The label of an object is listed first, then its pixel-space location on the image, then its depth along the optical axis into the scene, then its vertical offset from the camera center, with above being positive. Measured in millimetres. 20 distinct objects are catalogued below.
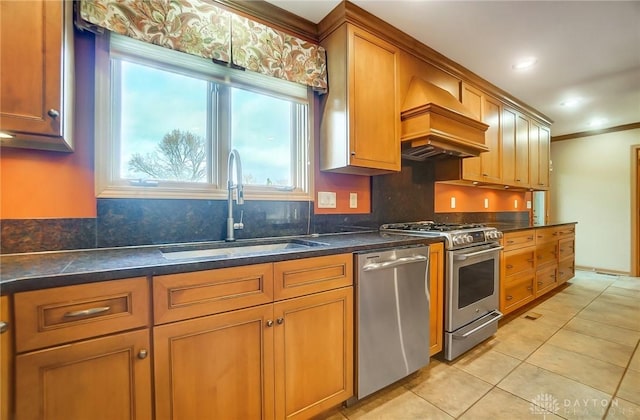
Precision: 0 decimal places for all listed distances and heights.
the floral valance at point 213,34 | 1344 +992
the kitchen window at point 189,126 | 1469 +525
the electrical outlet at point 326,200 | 2133 +71
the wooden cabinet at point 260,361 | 1041 -655
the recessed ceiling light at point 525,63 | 2539 +1355
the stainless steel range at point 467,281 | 1995 -567
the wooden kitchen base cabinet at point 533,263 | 2686 -626
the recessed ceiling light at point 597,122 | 4266 +1352
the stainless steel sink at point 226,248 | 1529 -231
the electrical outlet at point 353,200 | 2297 +73
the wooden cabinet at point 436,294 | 1916 -603
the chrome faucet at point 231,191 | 1599 +108
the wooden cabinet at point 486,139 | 2838 +789
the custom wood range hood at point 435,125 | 2119 +682
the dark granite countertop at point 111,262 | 845 -198
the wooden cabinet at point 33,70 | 1000 +529
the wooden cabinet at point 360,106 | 1911 +748
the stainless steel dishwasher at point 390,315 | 1544 -638
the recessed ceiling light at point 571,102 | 3482 +1352
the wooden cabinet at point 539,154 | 3865 +774
